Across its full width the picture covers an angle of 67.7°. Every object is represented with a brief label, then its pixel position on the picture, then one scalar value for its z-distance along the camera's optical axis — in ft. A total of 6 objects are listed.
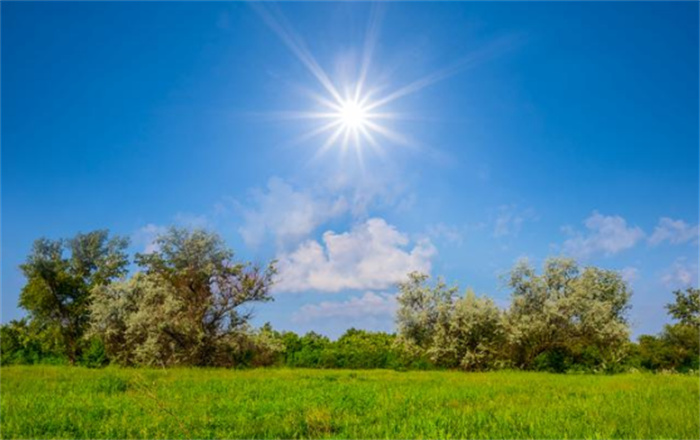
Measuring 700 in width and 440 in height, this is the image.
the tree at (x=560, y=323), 111.96
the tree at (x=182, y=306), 102.17
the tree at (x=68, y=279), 137.59
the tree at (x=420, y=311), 119.24
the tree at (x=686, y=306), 176.55
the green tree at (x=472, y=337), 114.11
